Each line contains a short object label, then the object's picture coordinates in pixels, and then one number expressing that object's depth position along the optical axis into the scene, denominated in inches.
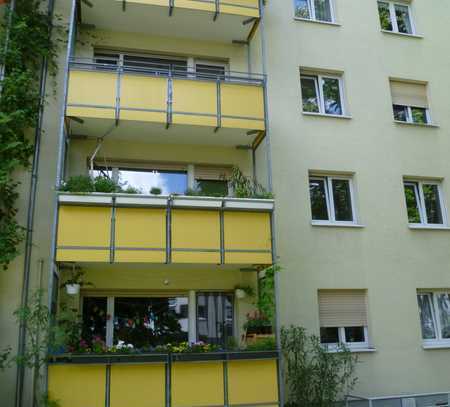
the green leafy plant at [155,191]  393.7
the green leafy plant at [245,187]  406.9
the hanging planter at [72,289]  381.7
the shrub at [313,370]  391.2
